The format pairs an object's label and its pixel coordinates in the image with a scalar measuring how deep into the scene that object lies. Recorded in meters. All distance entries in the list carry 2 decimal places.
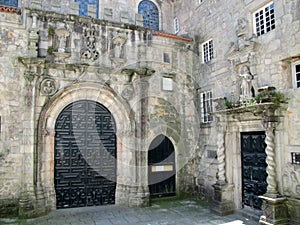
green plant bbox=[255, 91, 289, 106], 6.29
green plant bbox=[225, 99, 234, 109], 7.64
